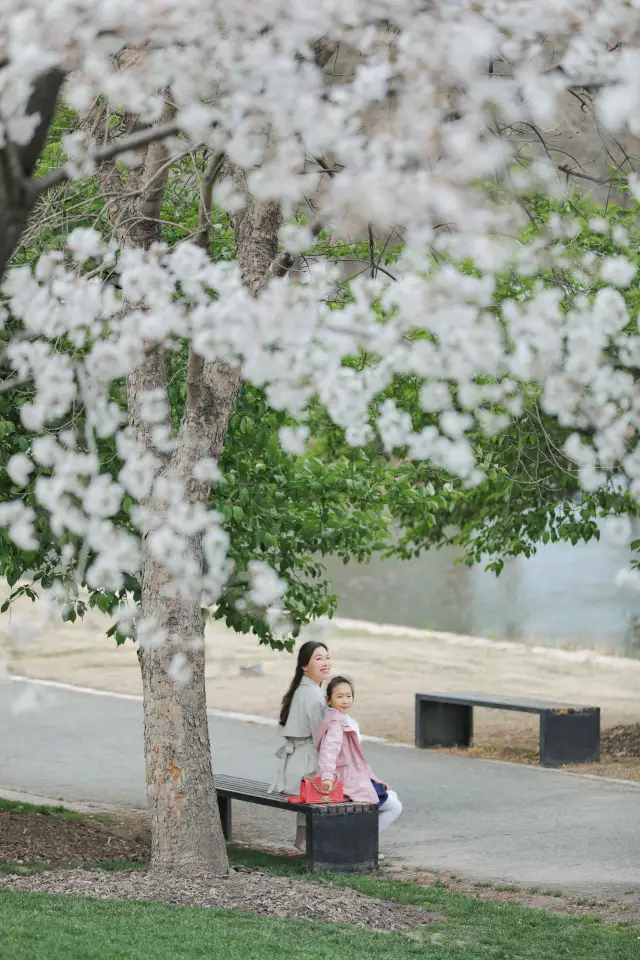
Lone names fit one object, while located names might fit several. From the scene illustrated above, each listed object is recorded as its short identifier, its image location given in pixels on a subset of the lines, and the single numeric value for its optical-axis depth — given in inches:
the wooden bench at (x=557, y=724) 1023.0
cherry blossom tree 271.4
